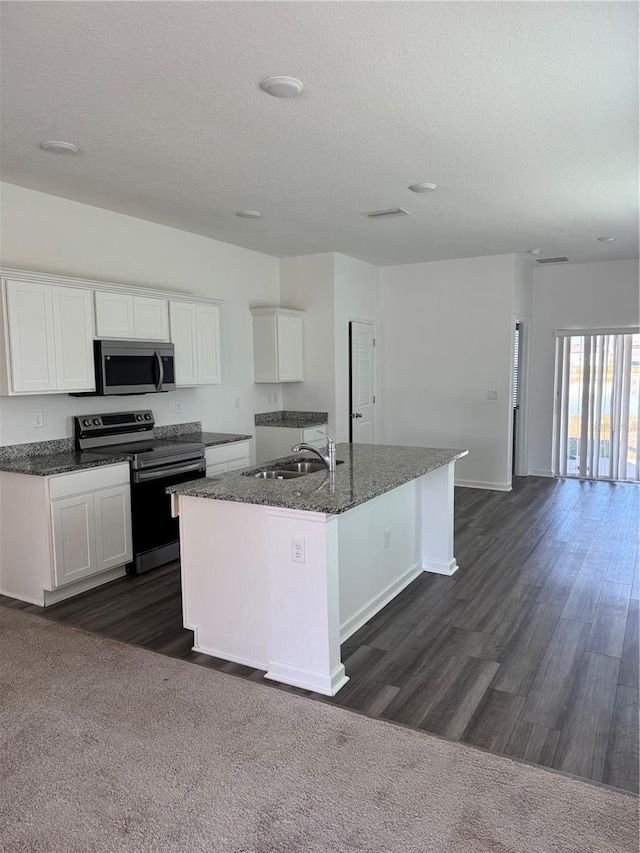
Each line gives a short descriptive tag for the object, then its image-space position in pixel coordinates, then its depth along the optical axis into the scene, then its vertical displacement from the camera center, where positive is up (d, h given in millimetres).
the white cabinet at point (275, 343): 6281 +355
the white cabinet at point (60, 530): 3758 -1009
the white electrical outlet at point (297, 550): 2775 -823
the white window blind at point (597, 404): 7352 -400
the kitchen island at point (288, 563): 2771 -972
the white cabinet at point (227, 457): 4992 -709
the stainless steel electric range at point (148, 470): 4281 -703
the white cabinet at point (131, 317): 4297 +470
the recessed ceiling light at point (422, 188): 4051 +1297
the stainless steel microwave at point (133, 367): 4305 +83
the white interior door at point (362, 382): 6980 -86
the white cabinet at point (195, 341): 5012 +314
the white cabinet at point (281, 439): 6301 -685
